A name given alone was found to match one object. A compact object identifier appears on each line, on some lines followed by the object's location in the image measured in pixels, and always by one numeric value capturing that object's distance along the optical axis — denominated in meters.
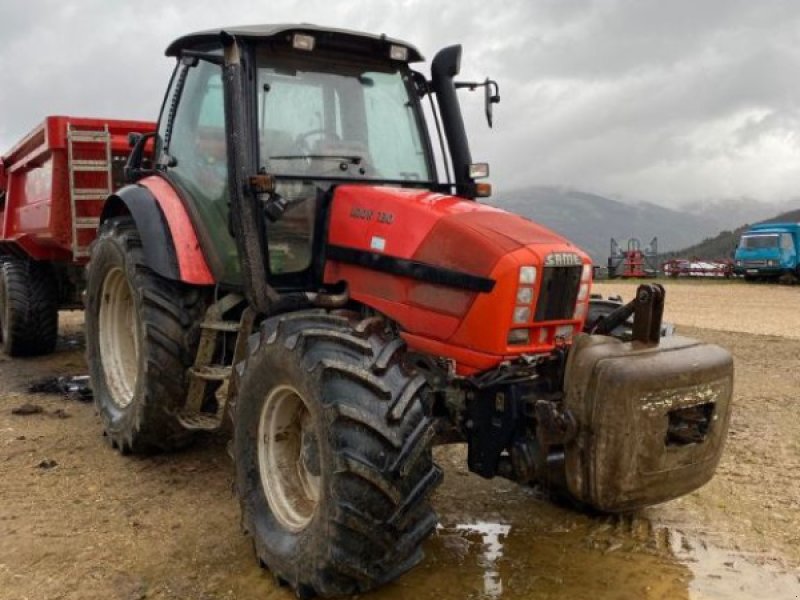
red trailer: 6.99
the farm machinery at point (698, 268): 29.78
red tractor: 3.14
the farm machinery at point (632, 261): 31.09
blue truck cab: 26.55
